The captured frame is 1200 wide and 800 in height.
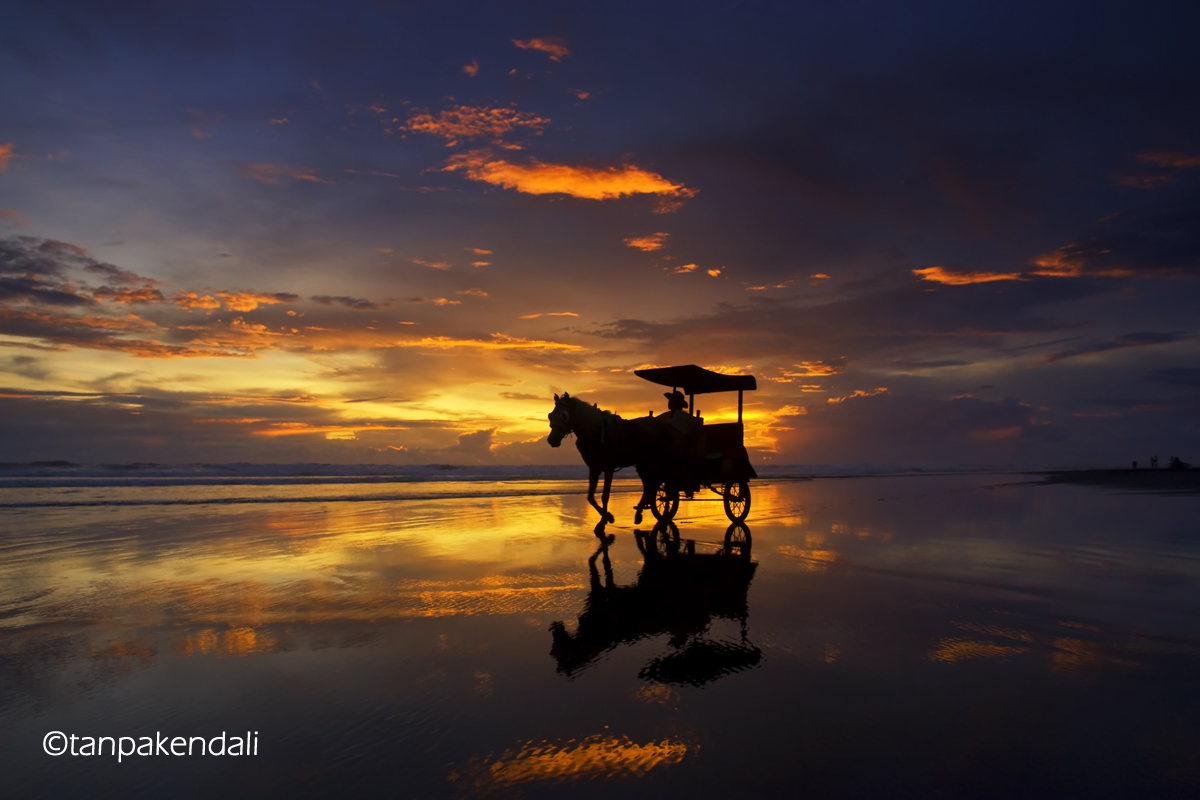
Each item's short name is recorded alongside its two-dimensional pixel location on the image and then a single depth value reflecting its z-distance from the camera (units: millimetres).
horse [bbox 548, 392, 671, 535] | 12766
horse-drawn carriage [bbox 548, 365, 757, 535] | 13000
